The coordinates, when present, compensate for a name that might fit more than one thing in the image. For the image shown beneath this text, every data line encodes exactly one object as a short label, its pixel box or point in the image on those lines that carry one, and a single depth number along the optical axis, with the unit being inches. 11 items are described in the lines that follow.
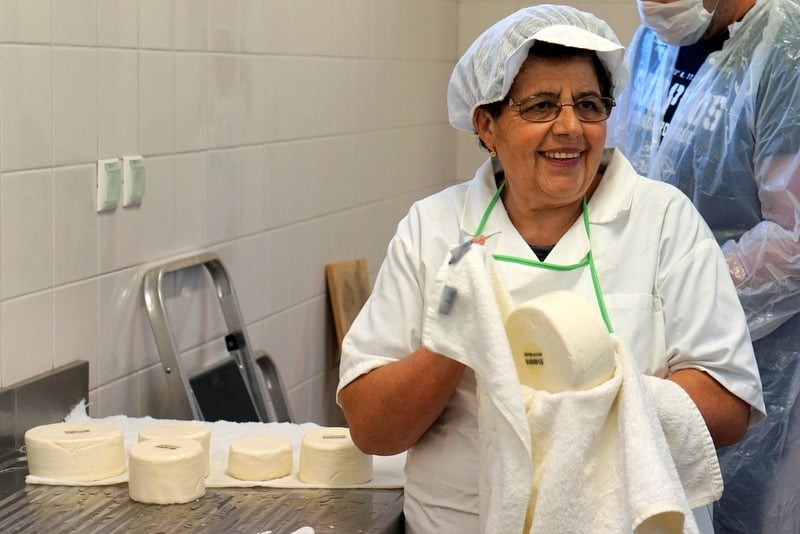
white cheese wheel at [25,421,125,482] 77.0
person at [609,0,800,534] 98.0
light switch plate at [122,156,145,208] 98.3
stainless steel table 70.6
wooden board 140.1
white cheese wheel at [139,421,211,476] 80.1
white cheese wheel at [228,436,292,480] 77.7
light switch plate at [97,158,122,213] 94.7
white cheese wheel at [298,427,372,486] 77.9
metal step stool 101.9
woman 67.0
